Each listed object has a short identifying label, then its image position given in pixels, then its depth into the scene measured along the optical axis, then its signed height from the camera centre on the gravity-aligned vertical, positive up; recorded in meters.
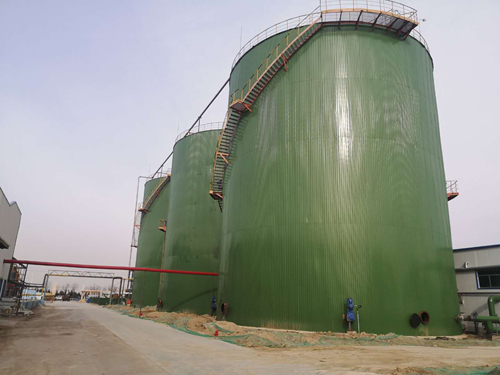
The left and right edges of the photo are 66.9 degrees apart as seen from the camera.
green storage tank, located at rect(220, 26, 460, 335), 17.81 +5.02
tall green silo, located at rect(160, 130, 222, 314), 31.98 +5.44
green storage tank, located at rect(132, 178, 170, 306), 42.00 +4.88
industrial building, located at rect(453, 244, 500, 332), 21.97 +1.53
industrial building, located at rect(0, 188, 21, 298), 20.28 +3.30
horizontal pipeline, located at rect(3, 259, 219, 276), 23.91 +1.51
